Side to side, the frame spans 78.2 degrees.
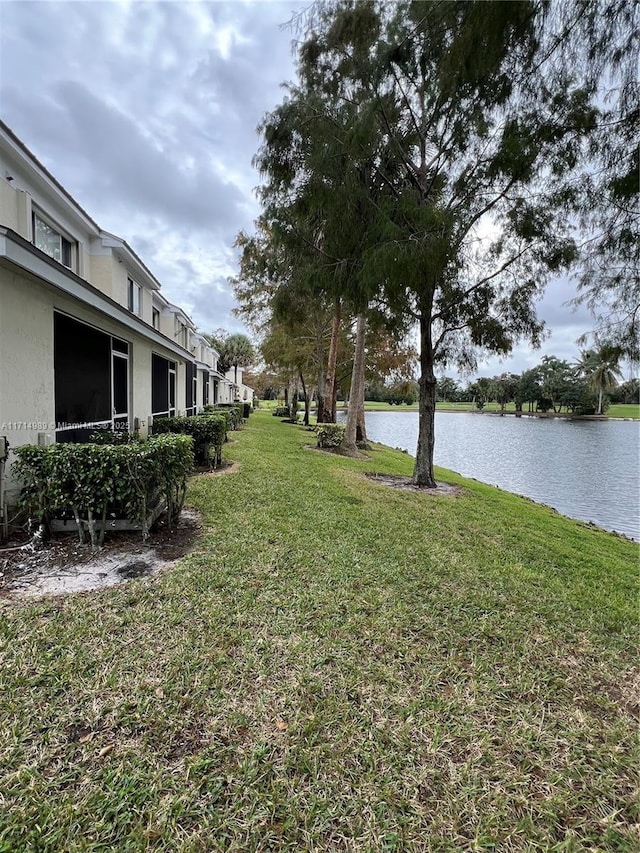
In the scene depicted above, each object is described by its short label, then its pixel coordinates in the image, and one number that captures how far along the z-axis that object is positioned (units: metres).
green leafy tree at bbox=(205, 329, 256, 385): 40.72
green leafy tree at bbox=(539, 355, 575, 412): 56.16
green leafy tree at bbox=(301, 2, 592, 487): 5.26
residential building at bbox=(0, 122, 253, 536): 4.35
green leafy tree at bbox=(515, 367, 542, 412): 62.84
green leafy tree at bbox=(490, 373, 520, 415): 66.94
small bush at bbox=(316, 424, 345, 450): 14.14
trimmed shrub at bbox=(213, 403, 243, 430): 18.00
